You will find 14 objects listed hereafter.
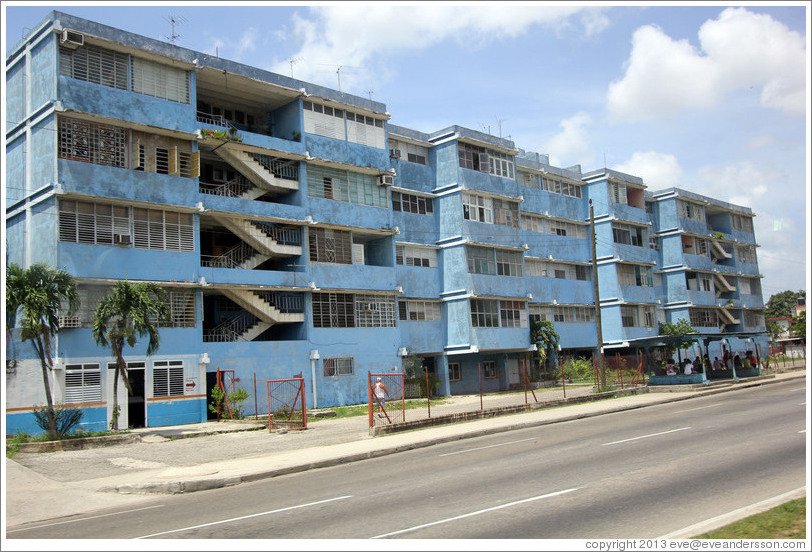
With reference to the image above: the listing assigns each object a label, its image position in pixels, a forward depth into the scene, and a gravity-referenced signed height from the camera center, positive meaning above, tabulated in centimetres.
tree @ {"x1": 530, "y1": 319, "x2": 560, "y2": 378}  4803 +117
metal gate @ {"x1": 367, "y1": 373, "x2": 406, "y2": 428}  2383 -166
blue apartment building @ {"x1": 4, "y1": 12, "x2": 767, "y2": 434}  2791 +711
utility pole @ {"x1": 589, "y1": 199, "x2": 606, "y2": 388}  3497 +181
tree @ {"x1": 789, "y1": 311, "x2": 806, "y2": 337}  6482 +126
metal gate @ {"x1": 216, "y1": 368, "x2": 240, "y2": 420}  3094 -37
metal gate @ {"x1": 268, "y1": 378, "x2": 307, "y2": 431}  2609 -152
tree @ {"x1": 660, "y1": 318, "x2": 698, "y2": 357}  5819 +156
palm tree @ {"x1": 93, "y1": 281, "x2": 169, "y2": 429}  2495 +228
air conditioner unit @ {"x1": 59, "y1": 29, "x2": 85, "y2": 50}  2742 +1325
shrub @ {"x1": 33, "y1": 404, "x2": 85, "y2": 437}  2369 -123
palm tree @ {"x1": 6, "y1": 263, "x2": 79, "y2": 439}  2262 +274
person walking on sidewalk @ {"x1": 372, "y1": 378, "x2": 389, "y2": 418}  2496 -102
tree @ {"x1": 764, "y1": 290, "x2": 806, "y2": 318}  11244 +628
